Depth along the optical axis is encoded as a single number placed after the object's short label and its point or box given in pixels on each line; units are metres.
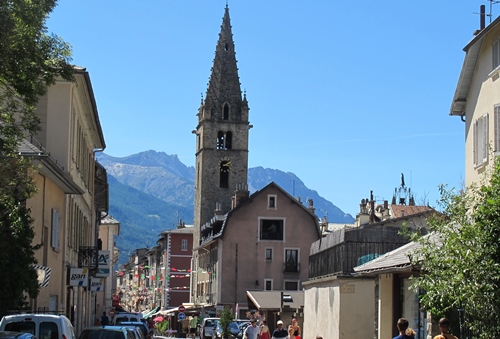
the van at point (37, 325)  18.52
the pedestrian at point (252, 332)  29.44
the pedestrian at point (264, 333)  28.70
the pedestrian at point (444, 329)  14.00
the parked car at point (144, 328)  34.06
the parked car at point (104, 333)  20.03
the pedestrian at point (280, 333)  25.81
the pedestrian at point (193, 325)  80.94
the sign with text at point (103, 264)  40.81
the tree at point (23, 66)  14.09
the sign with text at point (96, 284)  39.72
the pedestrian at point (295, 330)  24.60
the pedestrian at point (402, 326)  15.23
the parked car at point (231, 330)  47.10
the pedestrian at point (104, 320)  44.94
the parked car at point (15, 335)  14.34
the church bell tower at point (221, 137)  102.06
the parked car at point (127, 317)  40.75
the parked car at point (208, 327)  54.62
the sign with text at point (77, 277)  32.31
